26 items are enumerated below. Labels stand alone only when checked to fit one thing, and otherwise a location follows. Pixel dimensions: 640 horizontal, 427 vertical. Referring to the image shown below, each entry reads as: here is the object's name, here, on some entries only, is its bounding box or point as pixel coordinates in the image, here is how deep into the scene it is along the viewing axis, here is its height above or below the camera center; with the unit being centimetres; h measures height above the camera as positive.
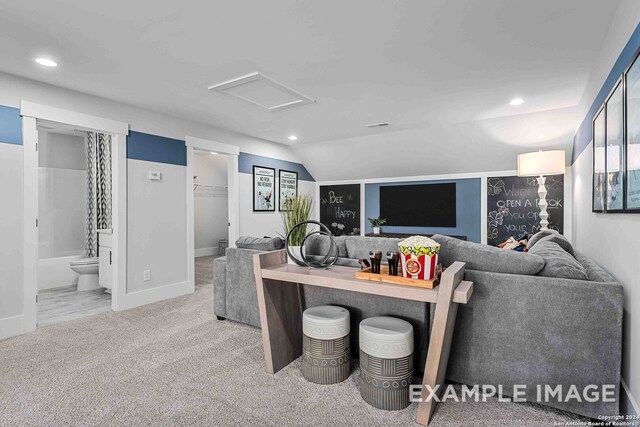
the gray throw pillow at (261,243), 290 -28
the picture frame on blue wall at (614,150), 173 +34
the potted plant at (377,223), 651 -23
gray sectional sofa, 163 -60
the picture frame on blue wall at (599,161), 220 +34
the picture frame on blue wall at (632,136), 147 +34
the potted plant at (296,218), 231 -5
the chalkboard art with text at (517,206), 492 +7
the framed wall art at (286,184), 607 +51
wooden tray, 168 -35
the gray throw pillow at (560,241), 253 -23
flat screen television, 590 +12
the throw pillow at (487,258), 183 -27
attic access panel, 309 +121
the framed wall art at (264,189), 550 +39
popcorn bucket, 171 -25
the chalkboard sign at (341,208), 680 +7
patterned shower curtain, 481 +38
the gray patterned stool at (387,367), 177 -83
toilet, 441 -79
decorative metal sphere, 217 -30
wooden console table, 160 -53
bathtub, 454 -84
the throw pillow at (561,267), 173 -30
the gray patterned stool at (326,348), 202 -83
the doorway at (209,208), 753 +9
